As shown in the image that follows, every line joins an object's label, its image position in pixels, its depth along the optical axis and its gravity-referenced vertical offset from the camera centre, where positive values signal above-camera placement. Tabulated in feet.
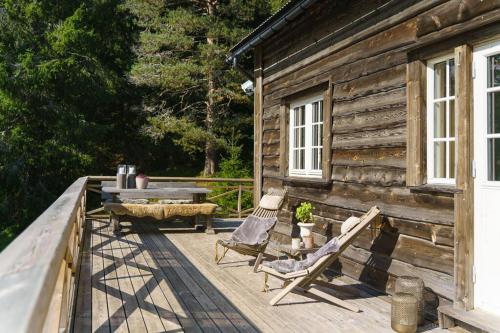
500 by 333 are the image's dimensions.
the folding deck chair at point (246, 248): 18.03 -2.65
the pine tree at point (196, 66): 56.59 +13.19
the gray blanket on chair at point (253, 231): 18.30 -2.08
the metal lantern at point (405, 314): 11.19 -3.15
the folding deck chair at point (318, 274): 13.05 -2.65
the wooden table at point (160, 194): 26.94 -1.01
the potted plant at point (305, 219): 17.07 -1.48
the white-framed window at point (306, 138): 20.09 +1.82
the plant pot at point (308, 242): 16.87 -2.23
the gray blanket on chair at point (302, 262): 13.19 -2.45
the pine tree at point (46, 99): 52.70 +9.05
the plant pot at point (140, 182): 28.35 -0.32
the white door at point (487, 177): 11.07 +0.10
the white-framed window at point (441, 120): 12.59 +1.63
